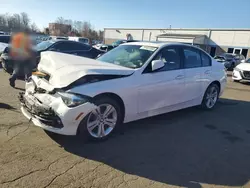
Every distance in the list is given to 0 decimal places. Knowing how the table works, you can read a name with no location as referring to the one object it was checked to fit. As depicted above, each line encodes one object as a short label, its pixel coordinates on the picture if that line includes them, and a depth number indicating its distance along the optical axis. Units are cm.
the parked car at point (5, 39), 1398
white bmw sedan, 339
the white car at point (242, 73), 1144
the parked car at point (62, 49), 879
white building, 3344
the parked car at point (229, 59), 1952
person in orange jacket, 709
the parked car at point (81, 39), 2908
